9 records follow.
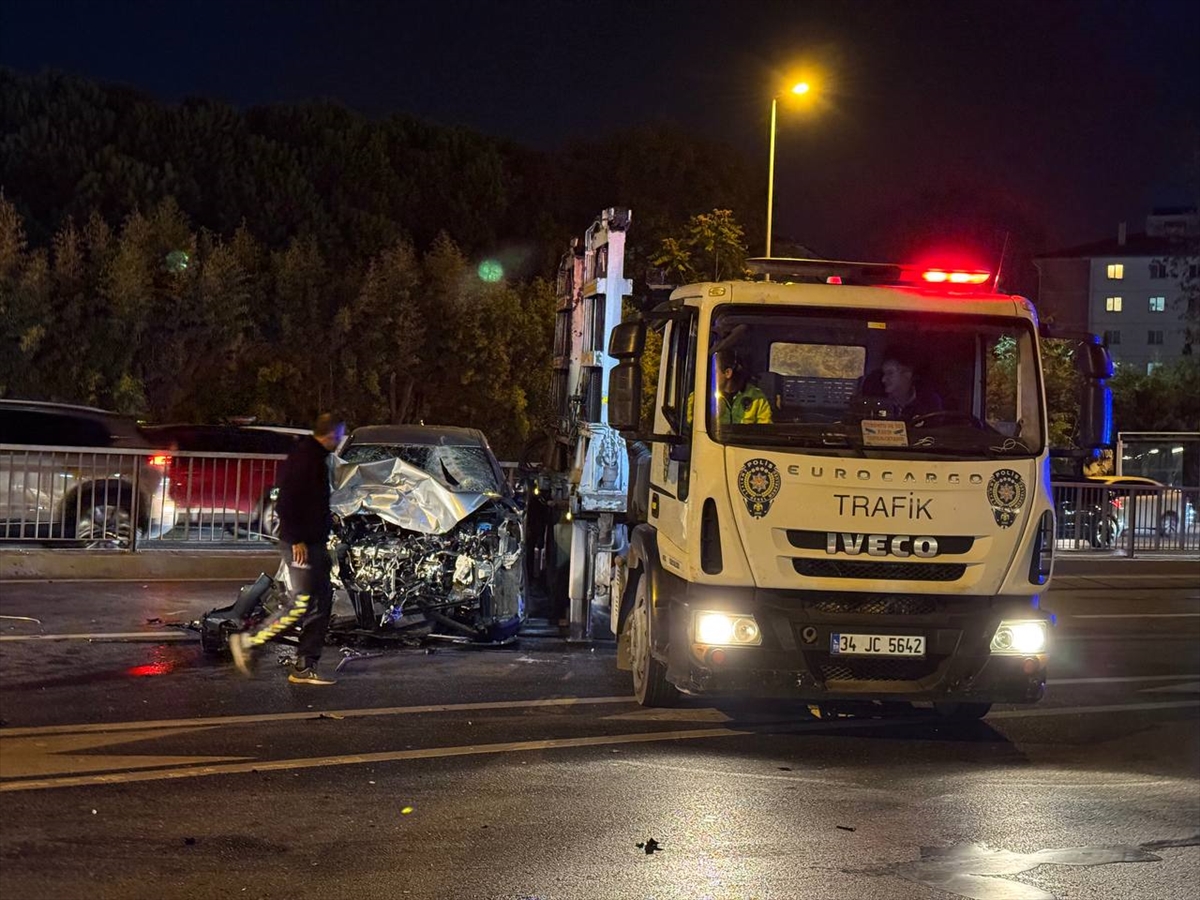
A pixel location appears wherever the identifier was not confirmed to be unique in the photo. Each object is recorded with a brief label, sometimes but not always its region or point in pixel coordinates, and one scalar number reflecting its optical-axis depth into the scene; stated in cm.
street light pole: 2484
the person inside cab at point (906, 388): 813
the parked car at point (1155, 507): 1998
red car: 1588
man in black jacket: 984
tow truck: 779
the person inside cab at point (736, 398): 804
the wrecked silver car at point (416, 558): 1116
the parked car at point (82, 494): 1522
